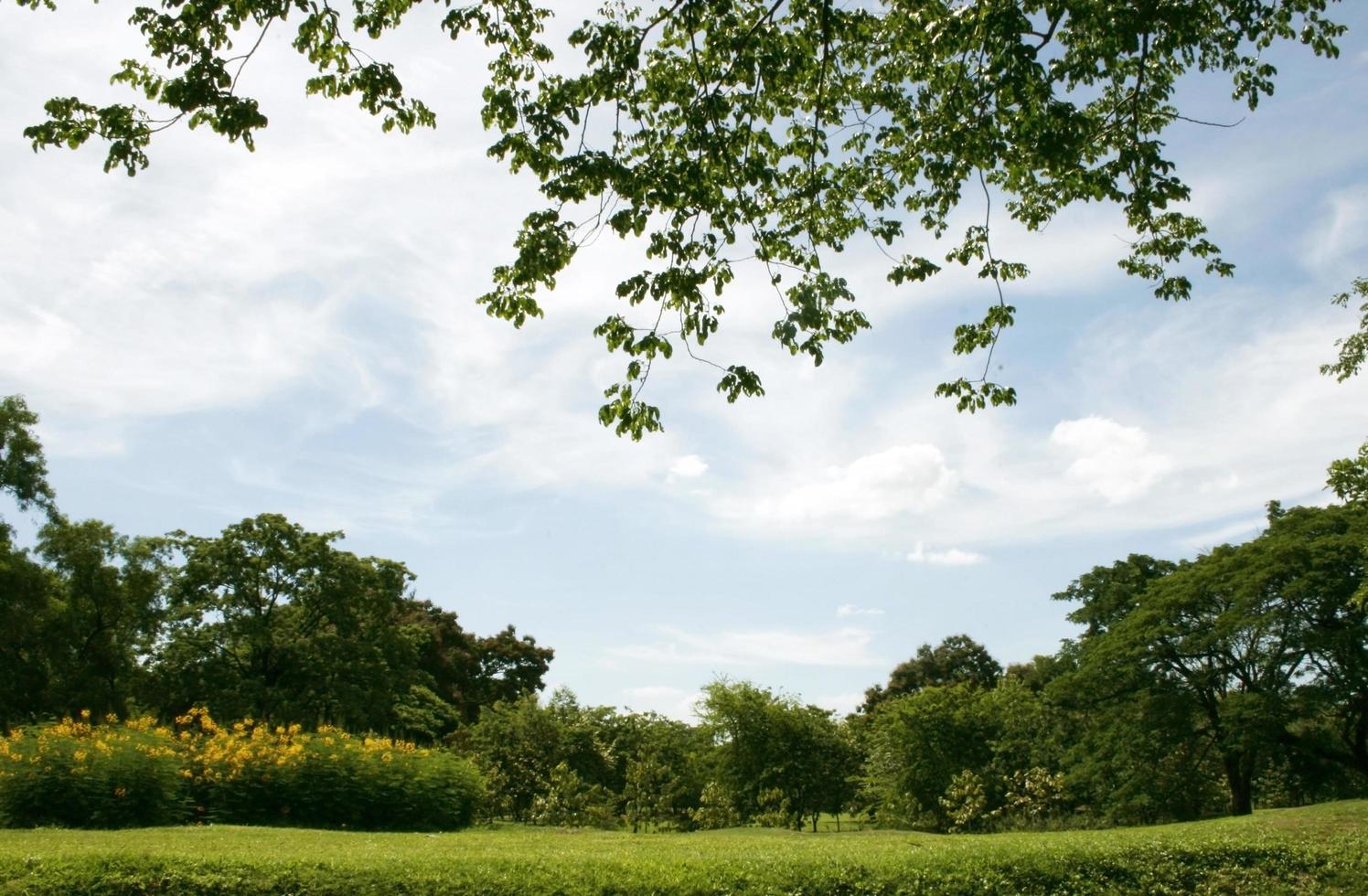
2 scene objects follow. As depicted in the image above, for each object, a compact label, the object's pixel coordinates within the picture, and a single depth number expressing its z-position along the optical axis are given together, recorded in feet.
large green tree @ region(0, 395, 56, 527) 77.00
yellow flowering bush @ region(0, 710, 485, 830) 46.09
